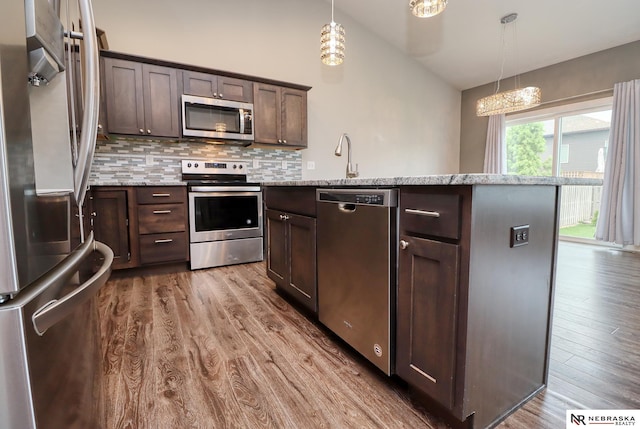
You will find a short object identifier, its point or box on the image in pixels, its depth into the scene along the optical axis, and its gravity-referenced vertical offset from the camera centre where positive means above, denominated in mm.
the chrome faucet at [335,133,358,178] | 2018 +147
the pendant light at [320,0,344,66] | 2301 +1136
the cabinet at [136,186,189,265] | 2830 -339
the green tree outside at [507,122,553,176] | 4938 +681
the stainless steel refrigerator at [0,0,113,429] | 400 -62
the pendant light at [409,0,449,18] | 1966 +1218
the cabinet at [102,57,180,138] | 2748 +862
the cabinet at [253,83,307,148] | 3436 +873
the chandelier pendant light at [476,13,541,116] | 3256 +1001
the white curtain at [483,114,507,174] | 5219 +760
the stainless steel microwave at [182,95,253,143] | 3074 +750
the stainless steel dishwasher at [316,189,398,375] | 1211 -362
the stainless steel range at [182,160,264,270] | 3045 -299
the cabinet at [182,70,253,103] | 3066 +1090
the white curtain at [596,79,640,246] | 3748 +283
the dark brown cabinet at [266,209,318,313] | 1819 -447
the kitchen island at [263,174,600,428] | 954 -351
